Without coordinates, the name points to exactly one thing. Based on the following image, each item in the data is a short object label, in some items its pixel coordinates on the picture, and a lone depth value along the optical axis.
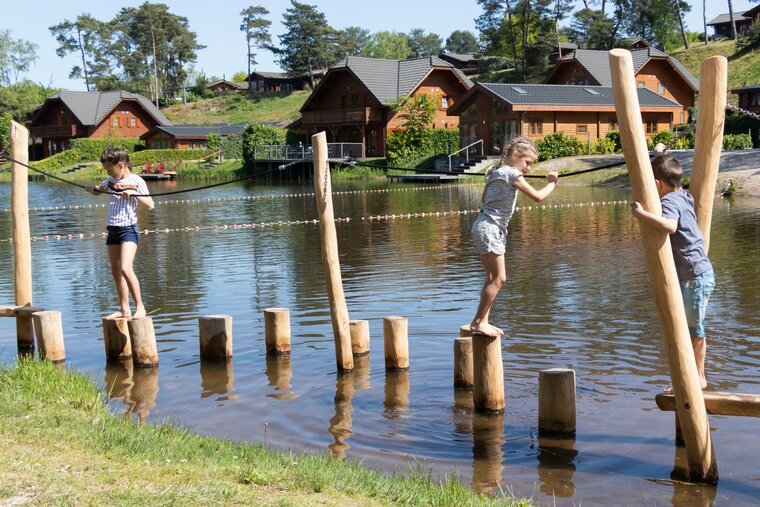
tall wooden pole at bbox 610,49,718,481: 6.74
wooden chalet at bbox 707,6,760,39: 109.25
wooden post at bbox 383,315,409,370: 10.58
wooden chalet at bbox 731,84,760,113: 64.38
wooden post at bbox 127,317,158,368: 11.02
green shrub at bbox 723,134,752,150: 49.13
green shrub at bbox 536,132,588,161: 56.41
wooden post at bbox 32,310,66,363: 11.17
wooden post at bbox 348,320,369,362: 11.25
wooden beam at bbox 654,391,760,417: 7.01
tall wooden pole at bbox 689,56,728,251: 7.16
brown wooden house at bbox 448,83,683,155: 59.09
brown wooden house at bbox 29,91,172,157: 95.69
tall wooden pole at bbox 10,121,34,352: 12.23
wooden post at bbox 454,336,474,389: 9.52
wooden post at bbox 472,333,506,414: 8.68
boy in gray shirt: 7.30
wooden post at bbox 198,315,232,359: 11.41
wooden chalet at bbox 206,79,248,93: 135.10
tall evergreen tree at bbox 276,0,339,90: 118.12
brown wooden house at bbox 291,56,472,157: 72.25
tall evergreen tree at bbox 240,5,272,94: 132.25
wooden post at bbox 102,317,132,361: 11.39
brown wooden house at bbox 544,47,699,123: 71.88
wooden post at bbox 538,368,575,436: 8.11
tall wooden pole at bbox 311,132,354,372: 10.21
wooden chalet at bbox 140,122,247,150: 90.69
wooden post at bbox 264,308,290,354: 11.50
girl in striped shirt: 11.31
